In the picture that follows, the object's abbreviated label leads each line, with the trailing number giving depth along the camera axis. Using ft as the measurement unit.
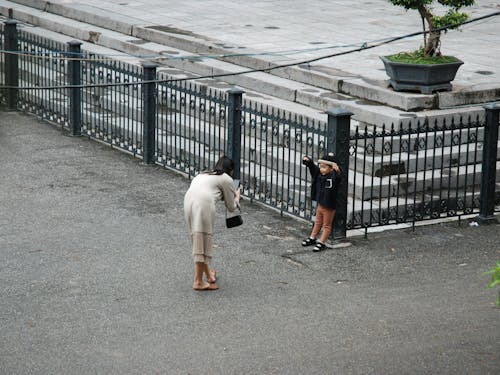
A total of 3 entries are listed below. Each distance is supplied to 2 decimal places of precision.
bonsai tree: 50.67
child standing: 41.68
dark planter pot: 51.49
